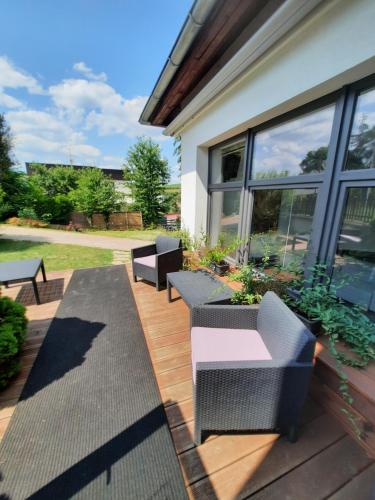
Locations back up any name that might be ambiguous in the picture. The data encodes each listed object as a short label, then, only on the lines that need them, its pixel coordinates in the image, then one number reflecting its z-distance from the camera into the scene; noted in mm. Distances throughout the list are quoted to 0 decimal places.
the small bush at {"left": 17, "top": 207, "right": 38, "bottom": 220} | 10992
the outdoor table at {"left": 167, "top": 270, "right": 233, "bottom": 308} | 2279
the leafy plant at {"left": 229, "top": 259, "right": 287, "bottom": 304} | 2213
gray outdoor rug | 1131
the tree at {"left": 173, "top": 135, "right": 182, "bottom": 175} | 10975
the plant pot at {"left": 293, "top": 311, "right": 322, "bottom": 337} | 1811
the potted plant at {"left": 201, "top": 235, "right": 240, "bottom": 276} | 3479
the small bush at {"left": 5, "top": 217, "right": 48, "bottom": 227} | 10961
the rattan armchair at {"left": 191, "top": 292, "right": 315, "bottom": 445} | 1162
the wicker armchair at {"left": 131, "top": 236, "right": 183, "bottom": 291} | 3326
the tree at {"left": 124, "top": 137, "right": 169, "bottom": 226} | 11805
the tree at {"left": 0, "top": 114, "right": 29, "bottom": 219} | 8578
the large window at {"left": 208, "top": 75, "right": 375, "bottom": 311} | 1763
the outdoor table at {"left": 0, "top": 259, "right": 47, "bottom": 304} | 2758
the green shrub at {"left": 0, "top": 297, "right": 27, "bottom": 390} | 1717
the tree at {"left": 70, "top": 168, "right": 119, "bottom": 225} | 11516
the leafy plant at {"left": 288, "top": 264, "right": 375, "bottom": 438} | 1534
